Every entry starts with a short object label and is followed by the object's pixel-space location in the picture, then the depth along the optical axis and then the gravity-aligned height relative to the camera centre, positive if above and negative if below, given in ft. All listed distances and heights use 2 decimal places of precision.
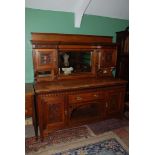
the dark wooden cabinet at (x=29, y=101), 6.67 -1.56
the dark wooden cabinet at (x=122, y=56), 9.90 +0.65
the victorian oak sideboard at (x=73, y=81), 7.18 -0.85
